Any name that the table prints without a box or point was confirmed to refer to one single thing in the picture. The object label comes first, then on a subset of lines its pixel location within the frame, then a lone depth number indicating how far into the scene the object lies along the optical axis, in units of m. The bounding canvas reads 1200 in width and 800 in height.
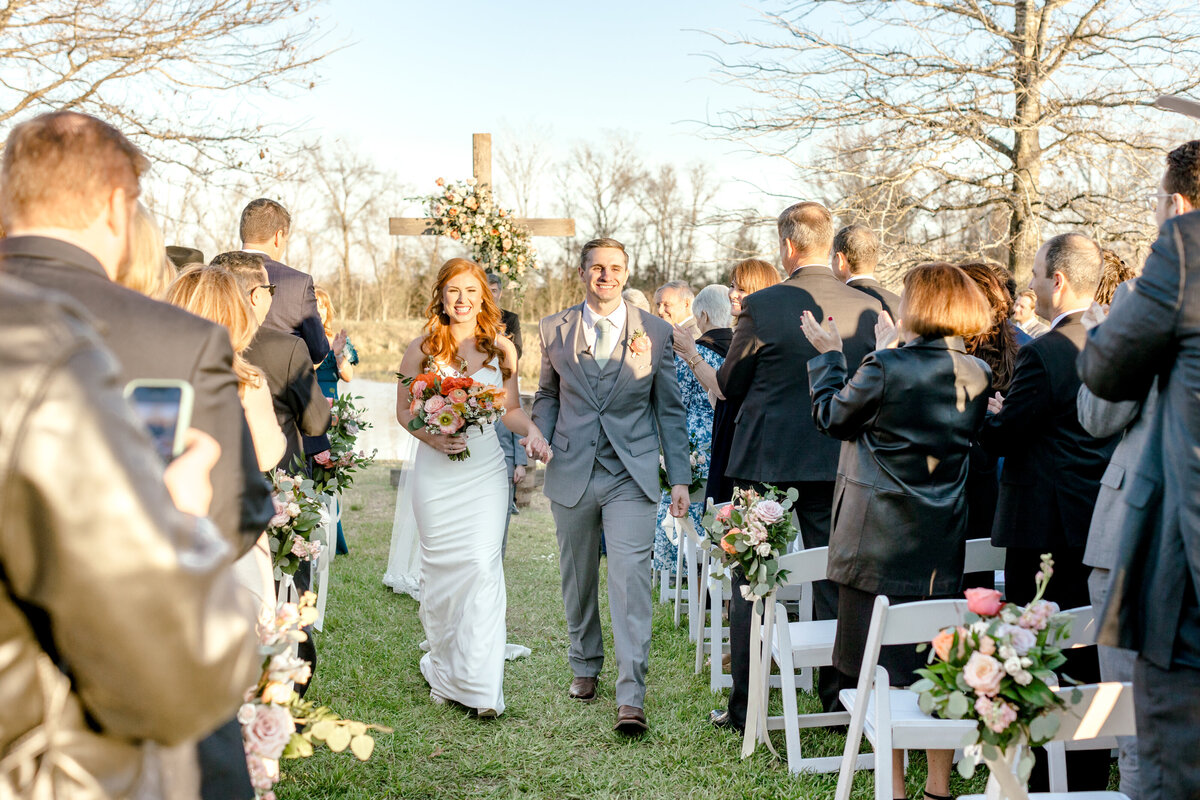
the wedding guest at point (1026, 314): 7.20
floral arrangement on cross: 10.23
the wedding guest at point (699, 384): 6.51
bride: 5.29
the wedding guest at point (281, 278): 5.84
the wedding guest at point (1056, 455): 3.90
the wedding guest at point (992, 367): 4.64
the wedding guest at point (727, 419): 5.99
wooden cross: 11.11
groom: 5.27
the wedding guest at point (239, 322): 3.29
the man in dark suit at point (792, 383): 4.98
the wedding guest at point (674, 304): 7.72
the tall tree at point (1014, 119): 10.34
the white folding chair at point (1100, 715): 2.51
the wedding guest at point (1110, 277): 4.62
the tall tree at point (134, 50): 8.13
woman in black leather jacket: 3.74
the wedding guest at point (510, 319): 8.28
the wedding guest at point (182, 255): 7.10
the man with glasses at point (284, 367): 4.74
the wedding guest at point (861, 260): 5.28
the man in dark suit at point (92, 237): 1.69
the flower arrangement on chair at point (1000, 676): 2.41
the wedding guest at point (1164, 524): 2.36
